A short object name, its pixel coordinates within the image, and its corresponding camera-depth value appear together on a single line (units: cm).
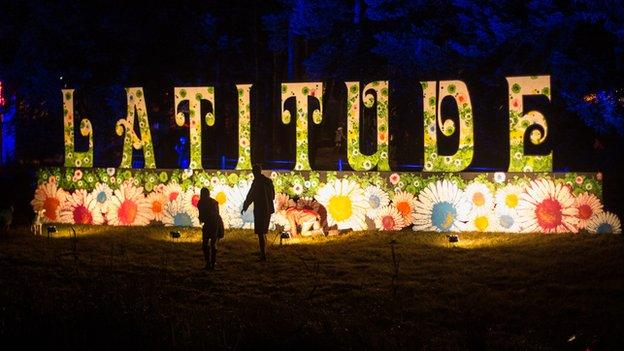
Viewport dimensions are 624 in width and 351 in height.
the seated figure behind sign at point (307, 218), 1445
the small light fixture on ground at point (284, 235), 1334
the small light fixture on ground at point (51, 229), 1475
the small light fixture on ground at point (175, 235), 1421
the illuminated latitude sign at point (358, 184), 1387
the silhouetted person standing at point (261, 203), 1174
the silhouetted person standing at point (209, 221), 1093
